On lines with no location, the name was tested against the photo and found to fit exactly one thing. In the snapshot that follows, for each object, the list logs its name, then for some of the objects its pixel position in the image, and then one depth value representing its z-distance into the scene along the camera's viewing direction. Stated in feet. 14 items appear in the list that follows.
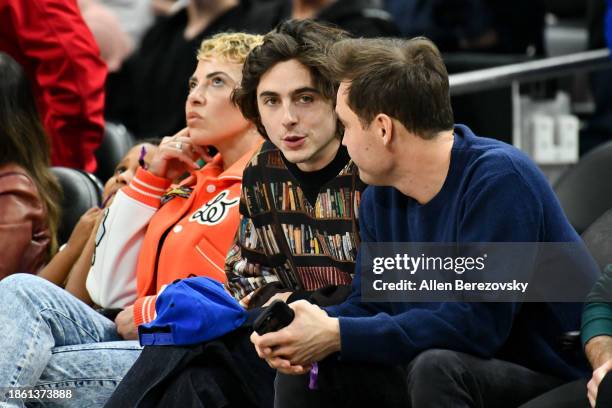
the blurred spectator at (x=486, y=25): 43.70
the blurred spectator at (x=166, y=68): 43.16
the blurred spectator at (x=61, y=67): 33.32
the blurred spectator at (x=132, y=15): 51.16
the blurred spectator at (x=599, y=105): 40.37
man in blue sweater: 19.47
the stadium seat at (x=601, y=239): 22.17
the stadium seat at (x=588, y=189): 25.09
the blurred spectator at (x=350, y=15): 37.32
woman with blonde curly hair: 23.61
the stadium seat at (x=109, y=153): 35.70
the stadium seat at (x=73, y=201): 29.43
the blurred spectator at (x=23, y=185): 27.27
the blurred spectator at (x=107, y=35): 44.80
